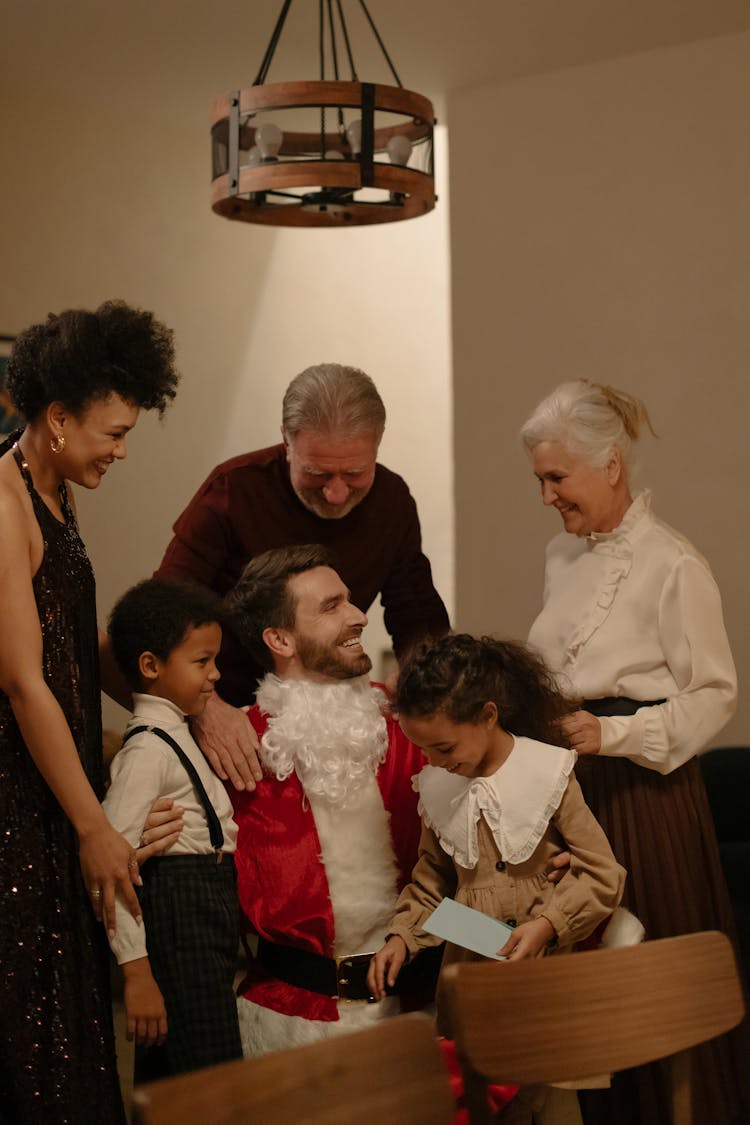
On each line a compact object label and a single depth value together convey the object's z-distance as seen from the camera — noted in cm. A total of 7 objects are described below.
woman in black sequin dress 218
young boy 237
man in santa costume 256
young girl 244
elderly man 301
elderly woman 282
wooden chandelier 263
